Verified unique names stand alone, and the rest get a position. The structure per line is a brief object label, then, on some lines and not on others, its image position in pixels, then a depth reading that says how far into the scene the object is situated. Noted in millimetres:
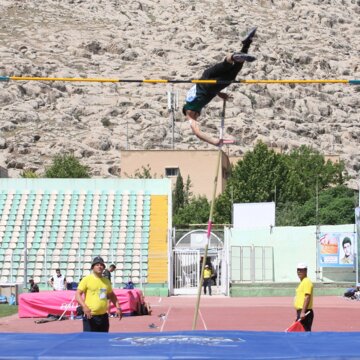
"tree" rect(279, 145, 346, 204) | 80312
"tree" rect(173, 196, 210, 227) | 69188
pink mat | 25062
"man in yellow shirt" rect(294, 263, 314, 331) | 13078
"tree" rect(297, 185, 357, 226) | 64250
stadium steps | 40062
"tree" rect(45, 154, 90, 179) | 79312
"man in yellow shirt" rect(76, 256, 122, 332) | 11906
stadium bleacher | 40469
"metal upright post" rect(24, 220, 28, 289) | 36047
